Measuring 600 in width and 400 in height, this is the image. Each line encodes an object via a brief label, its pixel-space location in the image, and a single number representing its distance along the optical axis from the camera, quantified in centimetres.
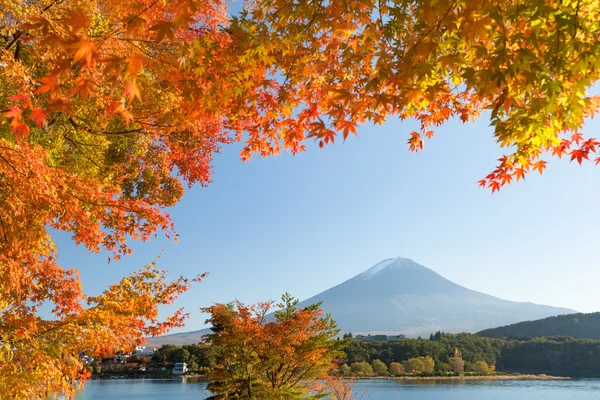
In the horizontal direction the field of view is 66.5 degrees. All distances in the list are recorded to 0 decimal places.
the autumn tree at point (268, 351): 1211
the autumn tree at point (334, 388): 1476
